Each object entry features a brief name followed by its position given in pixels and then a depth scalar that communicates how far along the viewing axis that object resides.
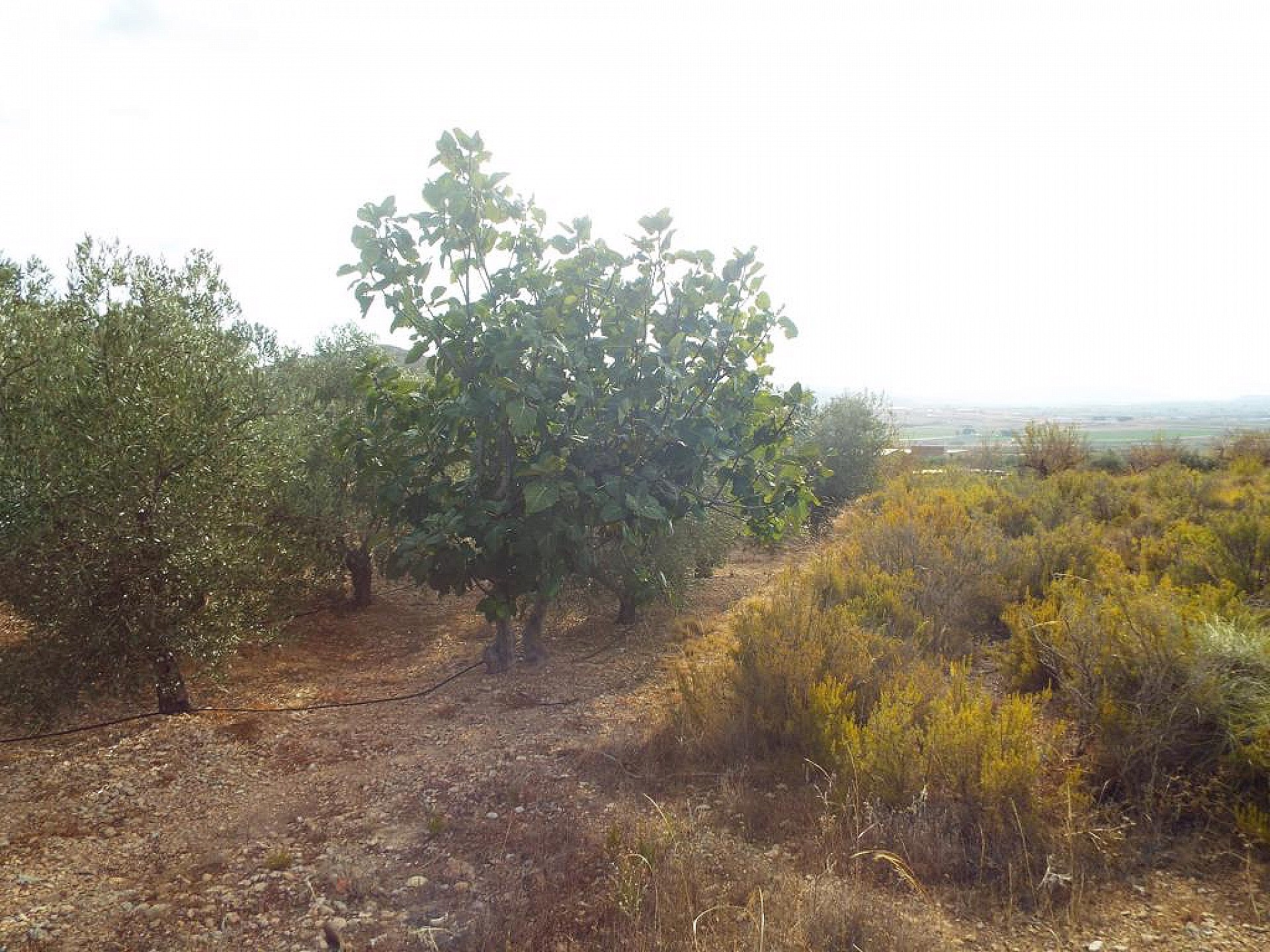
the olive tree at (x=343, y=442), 5.71
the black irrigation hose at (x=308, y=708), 5.10
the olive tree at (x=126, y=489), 4.80
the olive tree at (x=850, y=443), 17.16
